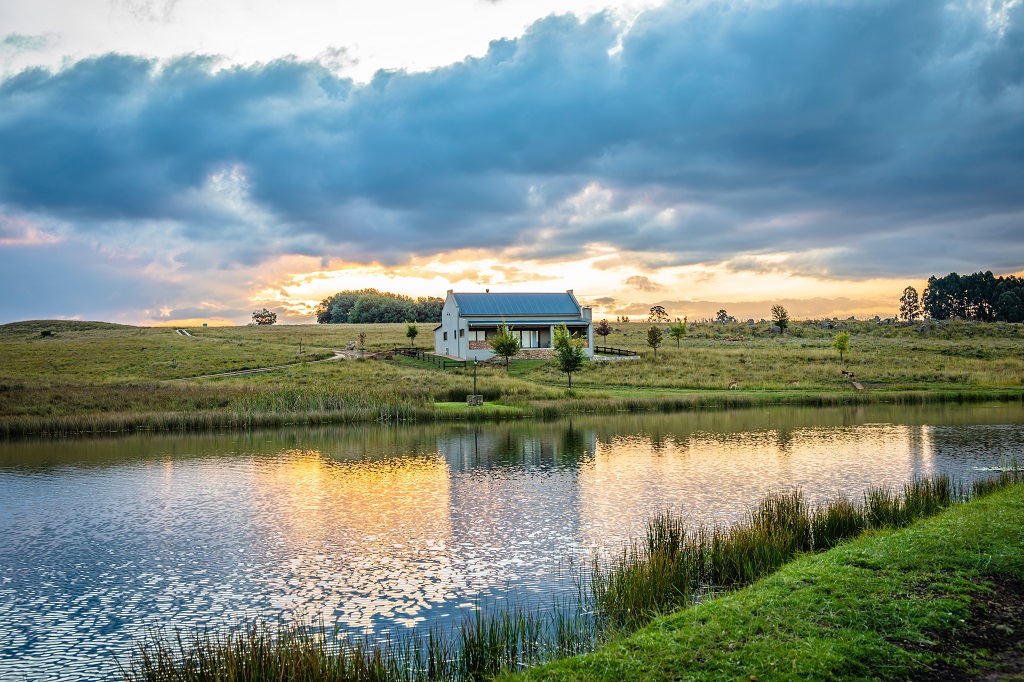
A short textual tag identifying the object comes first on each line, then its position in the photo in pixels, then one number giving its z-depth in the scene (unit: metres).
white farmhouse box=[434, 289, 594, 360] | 68.56
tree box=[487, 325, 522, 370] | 60.88
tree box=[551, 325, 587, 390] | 51.44
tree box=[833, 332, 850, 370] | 60.56
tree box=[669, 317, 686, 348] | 74.35
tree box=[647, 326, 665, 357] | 70.03
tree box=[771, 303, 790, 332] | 90.81
